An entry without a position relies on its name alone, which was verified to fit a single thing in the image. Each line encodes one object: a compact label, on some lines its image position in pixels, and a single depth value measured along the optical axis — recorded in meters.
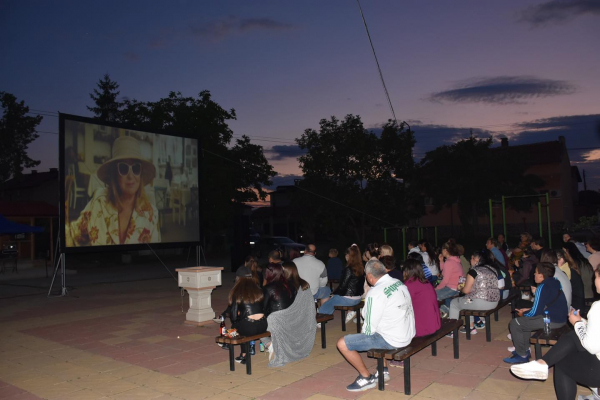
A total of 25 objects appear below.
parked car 32.34
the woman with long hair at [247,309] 6.15
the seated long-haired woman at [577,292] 6.93
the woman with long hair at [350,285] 8.22
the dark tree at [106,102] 43.69
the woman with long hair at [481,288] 7.17
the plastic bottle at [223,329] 6.29
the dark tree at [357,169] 27.69
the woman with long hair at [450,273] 8.47
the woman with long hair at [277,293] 6.35
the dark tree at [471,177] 30.70
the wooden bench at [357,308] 8.08
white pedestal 9.20
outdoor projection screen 12.66
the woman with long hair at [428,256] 9.87
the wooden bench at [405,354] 5.02
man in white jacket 5.09
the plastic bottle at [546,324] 5.31
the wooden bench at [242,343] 5.95
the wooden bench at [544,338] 5.27
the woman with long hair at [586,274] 7.80
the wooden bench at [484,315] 7.11
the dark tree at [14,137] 38.47
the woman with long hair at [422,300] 5.82
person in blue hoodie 5.69
